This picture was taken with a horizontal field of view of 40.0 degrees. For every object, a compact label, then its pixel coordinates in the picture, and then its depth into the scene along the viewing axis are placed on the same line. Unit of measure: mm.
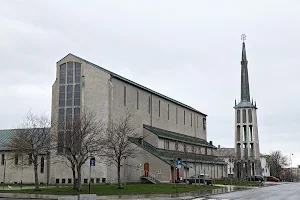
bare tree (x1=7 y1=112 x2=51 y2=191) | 42438
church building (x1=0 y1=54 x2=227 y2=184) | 60188
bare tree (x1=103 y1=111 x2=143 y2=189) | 45528
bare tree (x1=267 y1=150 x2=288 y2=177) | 144875
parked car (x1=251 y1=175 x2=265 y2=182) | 100438
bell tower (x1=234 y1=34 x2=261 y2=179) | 112875
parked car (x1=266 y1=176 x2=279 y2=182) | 110075
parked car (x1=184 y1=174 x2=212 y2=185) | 66831
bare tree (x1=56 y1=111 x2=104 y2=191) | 38812
